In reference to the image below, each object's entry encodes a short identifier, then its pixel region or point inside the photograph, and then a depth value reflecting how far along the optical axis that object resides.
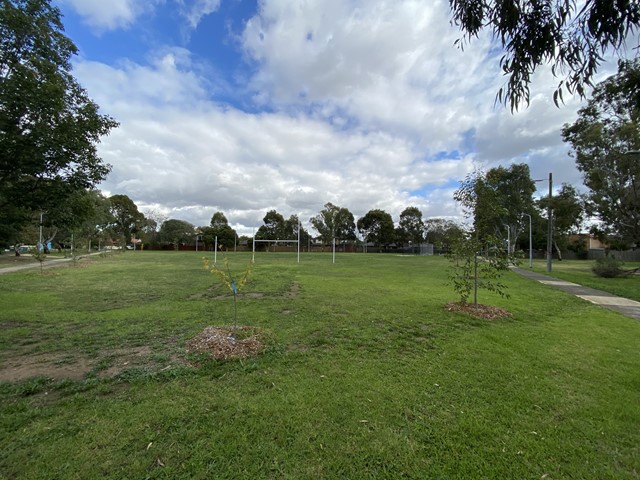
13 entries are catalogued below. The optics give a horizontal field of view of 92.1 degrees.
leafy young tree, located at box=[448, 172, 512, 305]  8.01
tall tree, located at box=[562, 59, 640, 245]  19.50
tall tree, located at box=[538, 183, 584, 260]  24.08
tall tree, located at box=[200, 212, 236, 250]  73.00
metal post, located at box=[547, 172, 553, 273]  21.36
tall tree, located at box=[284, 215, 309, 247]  78.38
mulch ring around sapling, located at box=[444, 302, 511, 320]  7.48
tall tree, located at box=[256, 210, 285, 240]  79.50
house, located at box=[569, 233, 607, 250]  57.69
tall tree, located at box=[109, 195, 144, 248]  69.44
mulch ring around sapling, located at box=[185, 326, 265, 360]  4.57
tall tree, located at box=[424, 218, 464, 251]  76.98
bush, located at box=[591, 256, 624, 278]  18.39
